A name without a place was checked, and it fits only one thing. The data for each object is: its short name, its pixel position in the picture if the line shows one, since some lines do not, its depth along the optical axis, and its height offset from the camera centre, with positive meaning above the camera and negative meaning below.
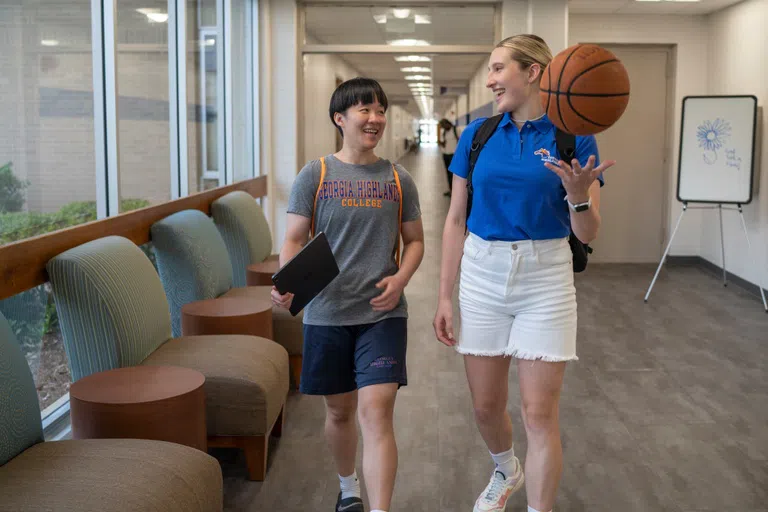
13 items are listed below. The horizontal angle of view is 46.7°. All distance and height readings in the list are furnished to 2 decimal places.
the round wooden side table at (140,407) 2.90 -0.88
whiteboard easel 8.23 -0.08
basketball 2.39 +0.14
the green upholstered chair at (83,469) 2.24 -0.89
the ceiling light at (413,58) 9.47 +0.89
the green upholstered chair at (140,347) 3.39 -0.83
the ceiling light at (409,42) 9.26 +1.02
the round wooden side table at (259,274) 5.68 -0.85
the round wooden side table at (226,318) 4.23 -0.85
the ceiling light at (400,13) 9.12 +1.31
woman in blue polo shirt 2.64 -0.33
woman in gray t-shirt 2.80 -0.42
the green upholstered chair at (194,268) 4.65 -0.68
